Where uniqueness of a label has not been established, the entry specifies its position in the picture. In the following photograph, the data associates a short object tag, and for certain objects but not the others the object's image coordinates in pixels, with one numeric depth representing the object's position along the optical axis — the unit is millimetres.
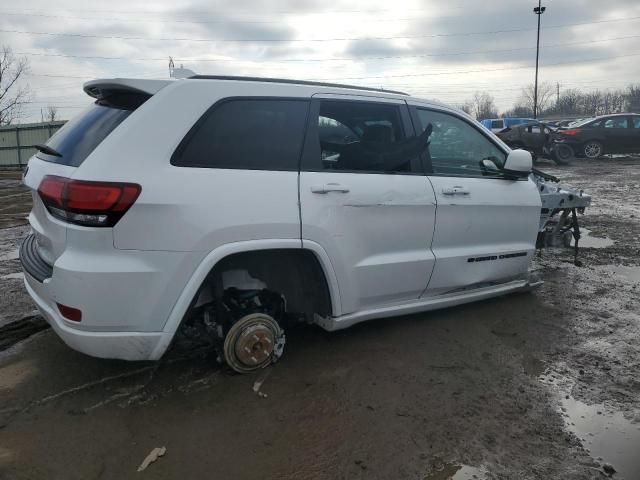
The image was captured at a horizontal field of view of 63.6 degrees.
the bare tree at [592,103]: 87812
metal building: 24938
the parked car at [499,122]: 33644
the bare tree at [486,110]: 97850
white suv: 2719
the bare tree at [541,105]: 87438
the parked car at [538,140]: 19250
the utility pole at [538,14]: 39125
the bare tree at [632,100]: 79750
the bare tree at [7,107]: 40750
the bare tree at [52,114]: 65200
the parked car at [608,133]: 19906
